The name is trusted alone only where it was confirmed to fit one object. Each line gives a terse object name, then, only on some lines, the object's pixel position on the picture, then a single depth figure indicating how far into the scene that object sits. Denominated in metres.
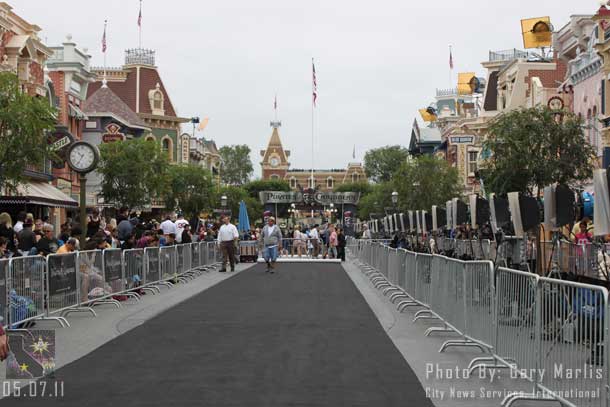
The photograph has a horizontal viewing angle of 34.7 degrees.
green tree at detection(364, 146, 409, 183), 149.75
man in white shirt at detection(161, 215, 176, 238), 30.95
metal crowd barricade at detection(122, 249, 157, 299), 20.06
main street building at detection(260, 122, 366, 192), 188.12
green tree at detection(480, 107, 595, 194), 26.64
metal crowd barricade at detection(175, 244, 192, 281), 27.16
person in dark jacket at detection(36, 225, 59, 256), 16.92
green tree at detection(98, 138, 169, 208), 49.09
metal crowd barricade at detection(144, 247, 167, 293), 22.06
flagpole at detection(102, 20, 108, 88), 63.04
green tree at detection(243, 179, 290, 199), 152.41
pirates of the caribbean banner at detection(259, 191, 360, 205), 66.00
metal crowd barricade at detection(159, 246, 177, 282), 24.27
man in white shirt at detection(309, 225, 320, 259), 48.28
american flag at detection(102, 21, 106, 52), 63.09
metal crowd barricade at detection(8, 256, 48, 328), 13.22
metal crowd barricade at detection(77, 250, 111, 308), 16.72
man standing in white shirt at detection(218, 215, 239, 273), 32.34
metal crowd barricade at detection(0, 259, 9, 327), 12.78
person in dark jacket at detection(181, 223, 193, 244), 31.77
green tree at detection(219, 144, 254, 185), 158.62
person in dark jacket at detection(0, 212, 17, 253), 18.70
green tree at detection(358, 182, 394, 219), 78.81
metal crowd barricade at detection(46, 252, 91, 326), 14.98
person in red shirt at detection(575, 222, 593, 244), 17.75
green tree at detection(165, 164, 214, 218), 70.50
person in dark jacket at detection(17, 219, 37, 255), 18.14
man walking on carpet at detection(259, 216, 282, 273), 31.83
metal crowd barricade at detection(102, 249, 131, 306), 18.23
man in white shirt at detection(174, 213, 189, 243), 32.22
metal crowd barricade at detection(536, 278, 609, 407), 6.76
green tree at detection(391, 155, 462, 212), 56.81
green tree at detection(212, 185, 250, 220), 108.19
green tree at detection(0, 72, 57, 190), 25.09
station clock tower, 189.38
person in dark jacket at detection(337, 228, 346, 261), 45.06
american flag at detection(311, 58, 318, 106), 75.57
